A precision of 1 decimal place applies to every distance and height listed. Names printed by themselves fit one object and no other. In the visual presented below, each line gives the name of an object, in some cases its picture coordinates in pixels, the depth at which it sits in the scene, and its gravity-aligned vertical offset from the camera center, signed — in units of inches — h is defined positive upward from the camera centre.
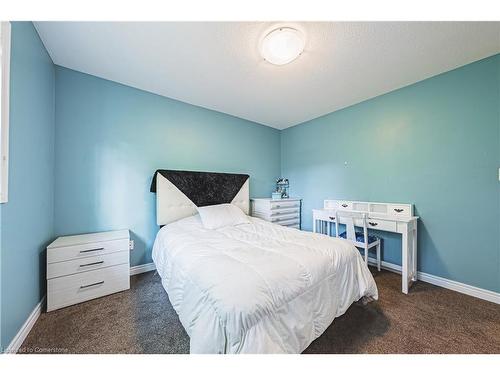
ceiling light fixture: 53.5 +43.8
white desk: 73.4 -16.3
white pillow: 86.7 -15.4
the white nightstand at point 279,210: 117.5 -16.3
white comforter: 32.3 -22.5
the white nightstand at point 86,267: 60.8 -30.1
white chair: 82.8 -20.9
